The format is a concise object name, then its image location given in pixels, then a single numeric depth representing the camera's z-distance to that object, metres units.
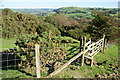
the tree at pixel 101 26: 10.01
